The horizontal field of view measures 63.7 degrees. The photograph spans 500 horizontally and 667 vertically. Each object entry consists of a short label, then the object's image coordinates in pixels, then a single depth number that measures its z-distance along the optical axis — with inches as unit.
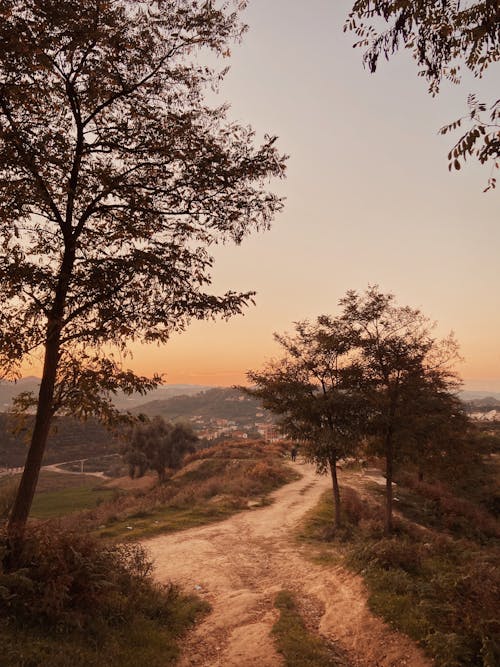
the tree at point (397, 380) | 629.9
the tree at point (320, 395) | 660.7
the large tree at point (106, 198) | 287.3
